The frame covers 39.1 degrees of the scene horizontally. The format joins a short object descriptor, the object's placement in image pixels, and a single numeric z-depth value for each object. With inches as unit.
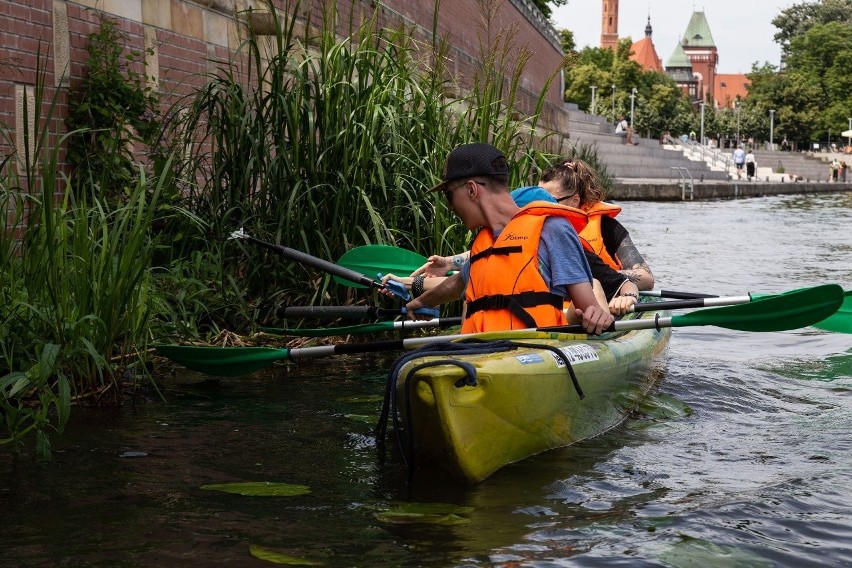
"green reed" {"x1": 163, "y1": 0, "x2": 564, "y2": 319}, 262.4
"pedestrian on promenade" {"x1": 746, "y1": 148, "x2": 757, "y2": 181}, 2172.7
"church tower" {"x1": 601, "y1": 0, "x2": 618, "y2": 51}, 6392.7
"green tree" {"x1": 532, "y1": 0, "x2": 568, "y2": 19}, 1970.5
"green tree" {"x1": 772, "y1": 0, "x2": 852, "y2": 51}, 4128.9
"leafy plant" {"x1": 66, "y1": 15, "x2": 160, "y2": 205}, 285.4
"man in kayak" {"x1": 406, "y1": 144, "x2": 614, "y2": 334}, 188.4
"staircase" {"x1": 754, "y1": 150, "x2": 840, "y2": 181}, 2967.5
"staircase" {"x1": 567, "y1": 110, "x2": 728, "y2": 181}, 1771.7
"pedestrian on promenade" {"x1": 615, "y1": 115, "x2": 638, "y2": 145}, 2070.9
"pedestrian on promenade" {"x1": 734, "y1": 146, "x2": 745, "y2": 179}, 2198.6
